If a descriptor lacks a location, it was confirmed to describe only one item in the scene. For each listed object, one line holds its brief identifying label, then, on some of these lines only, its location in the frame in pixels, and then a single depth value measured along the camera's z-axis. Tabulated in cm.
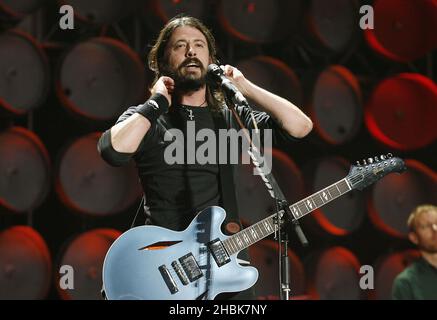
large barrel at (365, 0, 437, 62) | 1128
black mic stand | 529
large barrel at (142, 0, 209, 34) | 980
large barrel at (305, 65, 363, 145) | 1087
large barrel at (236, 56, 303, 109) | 1054
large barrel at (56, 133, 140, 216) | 941
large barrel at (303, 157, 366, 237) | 1084
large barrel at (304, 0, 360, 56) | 1101
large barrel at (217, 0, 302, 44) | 1037
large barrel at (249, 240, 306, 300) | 1041
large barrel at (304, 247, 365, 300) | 1075
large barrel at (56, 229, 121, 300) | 927
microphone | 526
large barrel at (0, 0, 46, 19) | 917
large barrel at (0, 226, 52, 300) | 898
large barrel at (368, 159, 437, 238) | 1127
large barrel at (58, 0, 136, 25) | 955
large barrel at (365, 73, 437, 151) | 1135
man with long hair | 584
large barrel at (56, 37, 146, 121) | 946
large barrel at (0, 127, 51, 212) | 908
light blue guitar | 565
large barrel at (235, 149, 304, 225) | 1021
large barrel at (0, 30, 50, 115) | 916
